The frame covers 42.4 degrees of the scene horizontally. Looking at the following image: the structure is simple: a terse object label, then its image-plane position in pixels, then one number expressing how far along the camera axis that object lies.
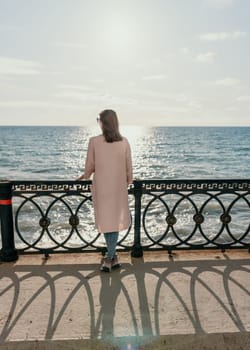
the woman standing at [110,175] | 3.74
